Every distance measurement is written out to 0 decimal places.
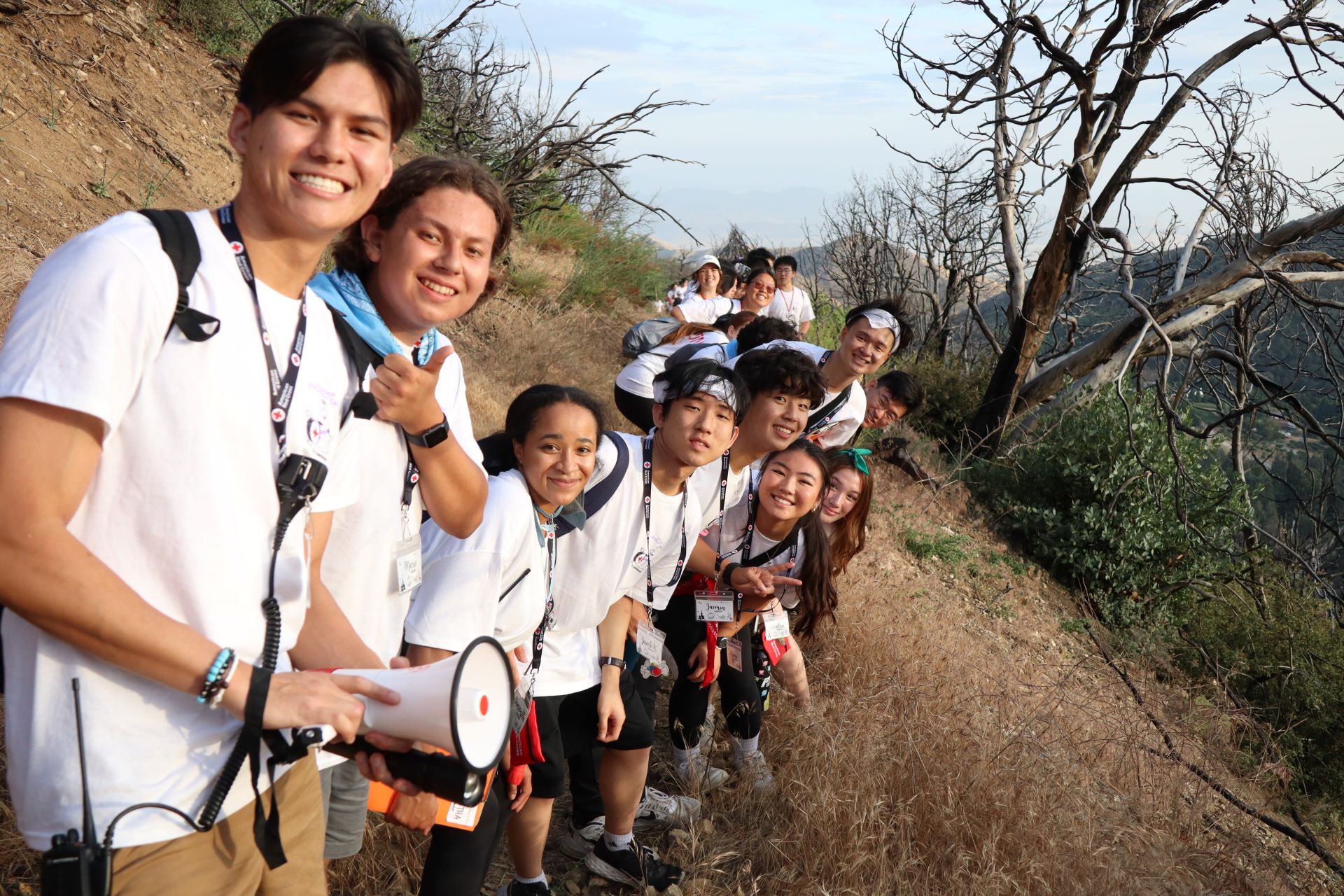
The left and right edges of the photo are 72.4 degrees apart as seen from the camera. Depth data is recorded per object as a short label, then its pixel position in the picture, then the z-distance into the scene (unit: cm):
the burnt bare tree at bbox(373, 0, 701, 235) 891
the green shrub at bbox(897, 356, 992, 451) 1196
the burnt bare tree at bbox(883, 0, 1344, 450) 890
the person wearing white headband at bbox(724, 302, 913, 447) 465
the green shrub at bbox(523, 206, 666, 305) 1279
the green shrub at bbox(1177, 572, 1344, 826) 709
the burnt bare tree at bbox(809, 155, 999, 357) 1461
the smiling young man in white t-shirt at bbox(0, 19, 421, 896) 109
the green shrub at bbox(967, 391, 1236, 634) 940
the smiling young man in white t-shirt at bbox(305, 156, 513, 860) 167
